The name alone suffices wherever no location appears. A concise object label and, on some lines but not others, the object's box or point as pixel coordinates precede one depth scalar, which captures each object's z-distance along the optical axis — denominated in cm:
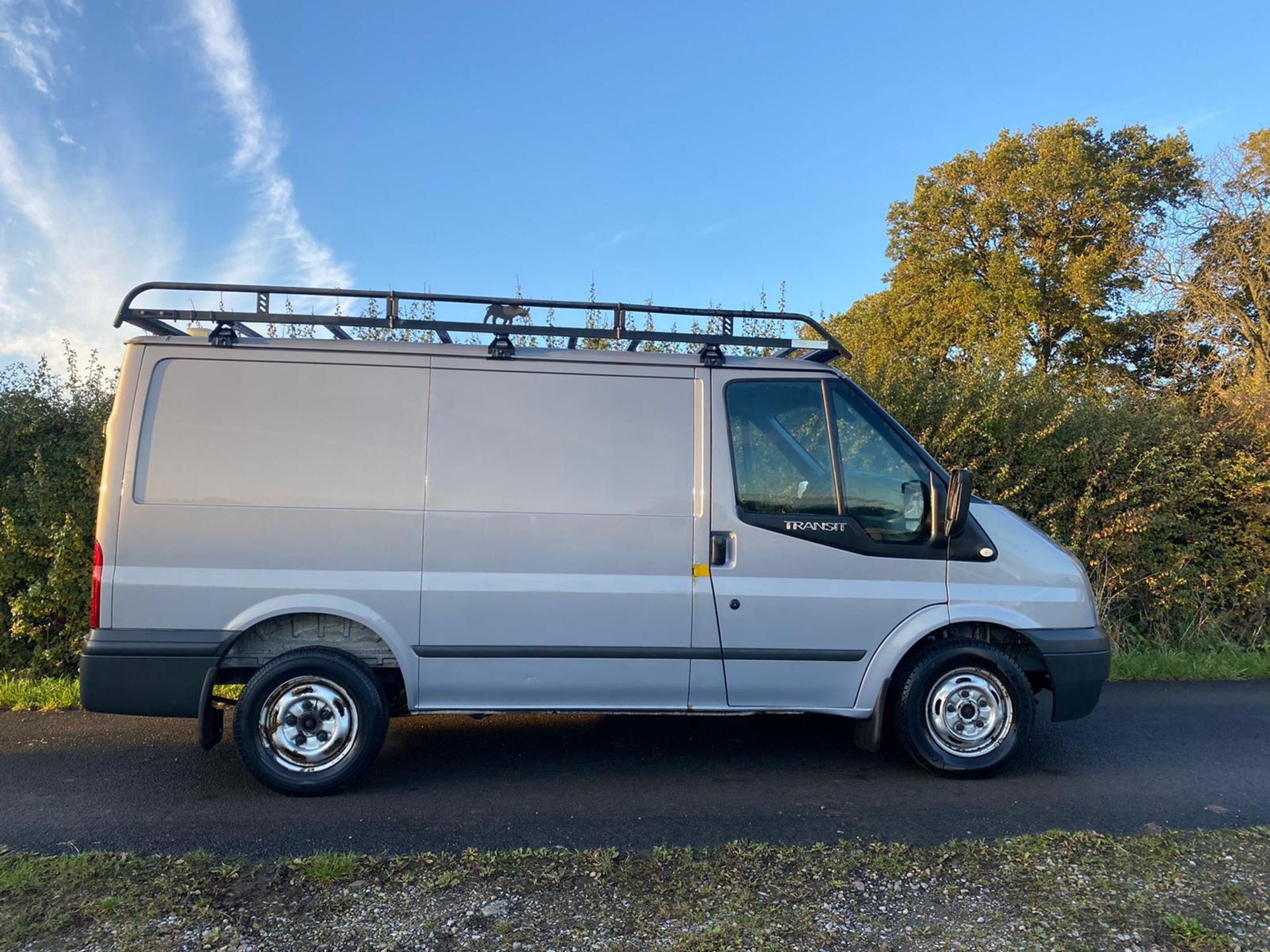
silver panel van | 431
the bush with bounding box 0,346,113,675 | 652
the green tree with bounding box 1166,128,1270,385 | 1441
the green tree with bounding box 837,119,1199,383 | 2248
